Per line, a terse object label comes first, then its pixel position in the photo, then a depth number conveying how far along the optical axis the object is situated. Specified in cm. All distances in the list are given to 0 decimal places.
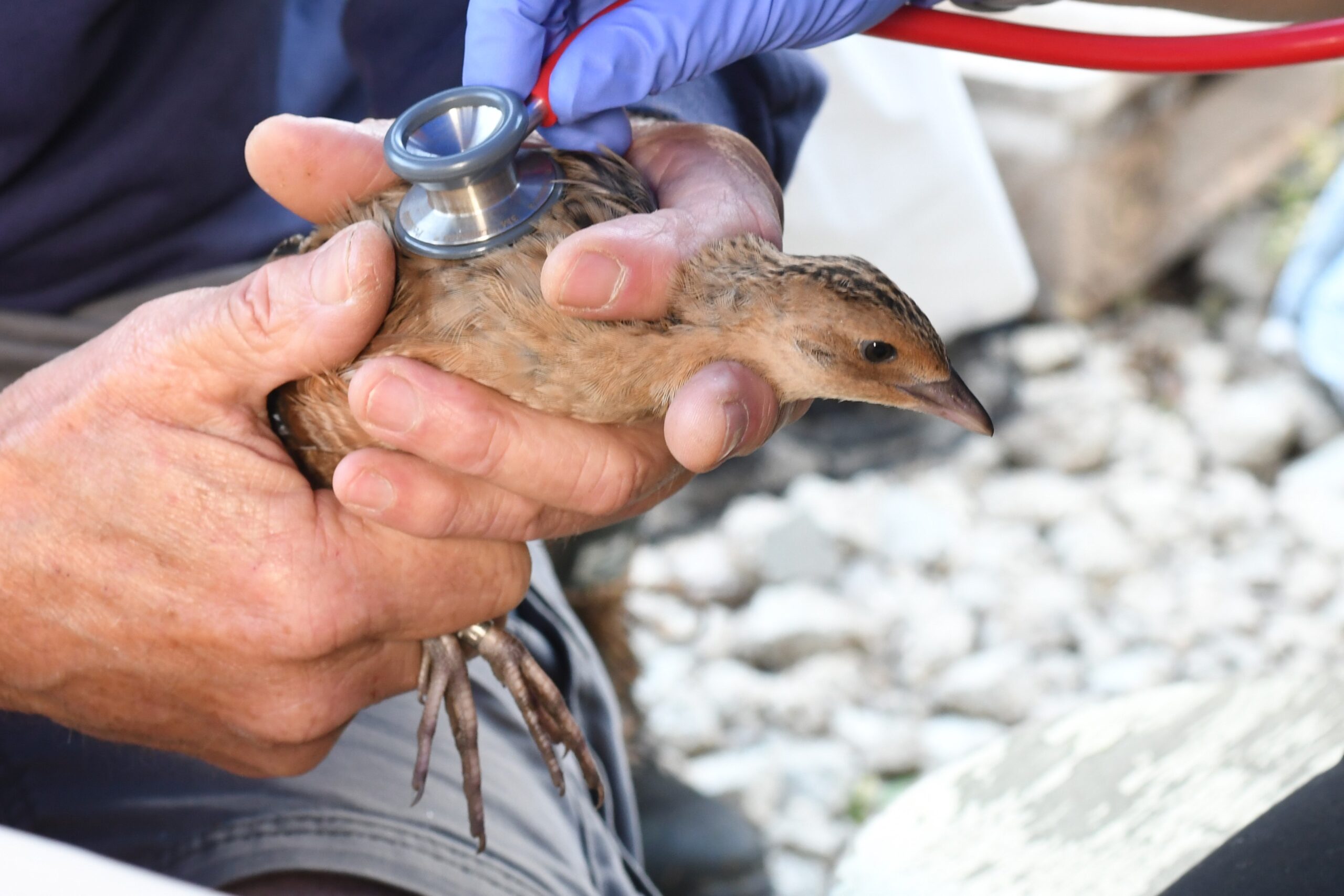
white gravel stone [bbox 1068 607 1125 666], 374
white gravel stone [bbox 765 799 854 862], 334
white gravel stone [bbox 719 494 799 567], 417
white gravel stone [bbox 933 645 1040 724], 363
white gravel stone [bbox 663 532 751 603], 407
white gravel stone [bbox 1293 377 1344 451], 434
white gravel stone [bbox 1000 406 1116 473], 436
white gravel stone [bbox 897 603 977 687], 377
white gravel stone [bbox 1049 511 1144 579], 399
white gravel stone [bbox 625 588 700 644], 398
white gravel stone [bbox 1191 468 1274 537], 409
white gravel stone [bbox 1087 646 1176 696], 364
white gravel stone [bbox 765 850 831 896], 324
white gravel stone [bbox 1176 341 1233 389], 457
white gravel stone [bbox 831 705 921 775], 356
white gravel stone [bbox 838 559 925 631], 393
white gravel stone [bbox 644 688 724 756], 368
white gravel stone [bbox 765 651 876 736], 368
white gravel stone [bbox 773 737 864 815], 348
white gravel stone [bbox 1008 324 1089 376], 472
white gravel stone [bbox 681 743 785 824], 345
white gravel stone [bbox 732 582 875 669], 387
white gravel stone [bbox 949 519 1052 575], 403
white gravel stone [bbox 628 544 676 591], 412
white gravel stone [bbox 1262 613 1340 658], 371
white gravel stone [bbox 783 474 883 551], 419
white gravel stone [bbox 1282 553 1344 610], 386
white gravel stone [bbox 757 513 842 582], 406
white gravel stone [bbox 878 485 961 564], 411
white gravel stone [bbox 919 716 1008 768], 354
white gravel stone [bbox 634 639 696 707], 381
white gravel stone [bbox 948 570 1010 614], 392
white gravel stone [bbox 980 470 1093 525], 420
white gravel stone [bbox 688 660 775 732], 373
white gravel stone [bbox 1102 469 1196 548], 409
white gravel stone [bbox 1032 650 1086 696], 367
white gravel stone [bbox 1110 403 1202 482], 428
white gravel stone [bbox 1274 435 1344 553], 401
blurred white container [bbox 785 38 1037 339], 339
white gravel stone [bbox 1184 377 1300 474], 430
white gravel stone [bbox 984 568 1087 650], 382
